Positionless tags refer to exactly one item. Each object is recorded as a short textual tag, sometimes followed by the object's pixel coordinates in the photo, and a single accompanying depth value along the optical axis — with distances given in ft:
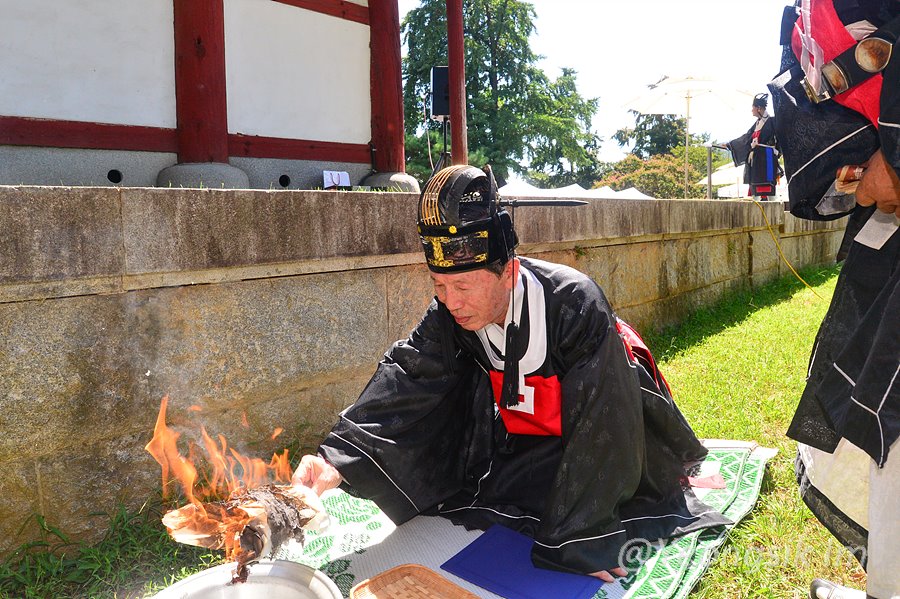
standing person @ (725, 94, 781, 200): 19.63
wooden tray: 7.81
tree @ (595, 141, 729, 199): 128.16
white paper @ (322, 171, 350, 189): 26.32
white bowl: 6.13
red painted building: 19.08
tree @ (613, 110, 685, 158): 167.53
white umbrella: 49.24
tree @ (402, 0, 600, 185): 98.89
